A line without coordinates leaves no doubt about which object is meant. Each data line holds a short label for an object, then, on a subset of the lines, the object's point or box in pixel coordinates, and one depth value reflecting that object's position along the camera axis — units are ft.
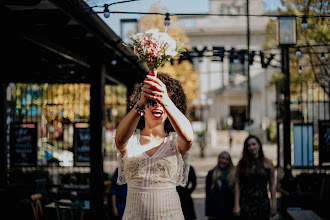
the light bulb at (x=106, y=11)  18.81
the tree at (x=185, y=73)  73.41
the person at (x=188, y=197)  20.34
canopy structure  17.90
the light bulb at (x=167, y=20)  21.44
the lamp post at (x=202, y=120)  81.20
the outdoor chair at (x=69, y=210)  24.35
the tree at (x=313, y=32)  28.58
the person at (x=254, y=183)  19.54
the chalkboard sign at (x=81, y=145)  32.22
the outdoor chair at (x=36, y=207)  26.78
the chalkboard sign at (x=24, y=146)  31.55
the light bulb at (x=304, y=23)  23.94
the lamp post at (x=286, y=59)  28.12
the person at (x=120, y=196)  18.79
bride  9.04
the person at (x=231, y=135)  94.30
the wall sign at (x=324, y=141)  29.19
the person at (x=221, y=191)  23.25
